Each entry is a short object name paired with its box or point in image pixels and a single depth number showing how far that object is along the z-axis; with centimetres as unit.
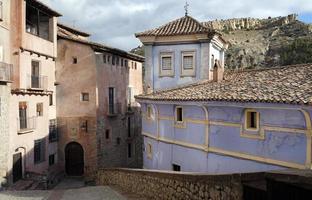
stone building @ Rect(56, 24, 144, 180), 2947
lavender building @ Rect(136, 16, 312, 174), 1306
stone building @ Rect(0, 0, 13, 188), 2120
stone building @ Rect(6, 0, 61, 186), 2288
